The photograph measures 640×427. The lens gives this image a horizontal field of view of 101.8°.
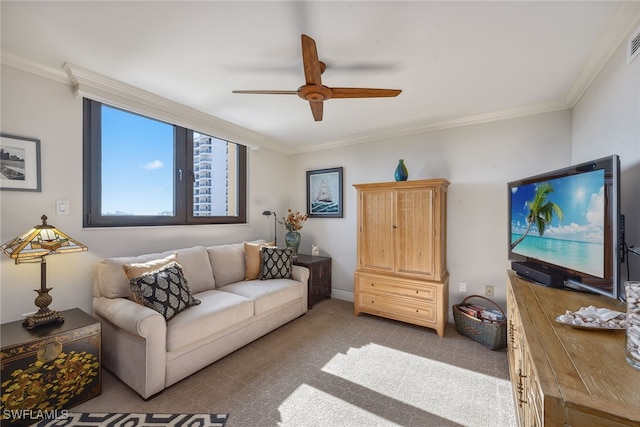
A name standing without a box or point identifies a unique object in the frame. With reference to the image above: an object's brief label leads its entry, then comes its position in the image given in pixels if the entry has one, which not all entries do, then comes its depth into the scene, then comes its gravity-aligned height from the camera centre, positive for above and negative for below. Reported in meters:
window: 2.31 +0.43
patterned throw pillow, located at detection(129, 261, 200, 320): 1.90 -0.59
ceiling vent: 1.40 +0.92
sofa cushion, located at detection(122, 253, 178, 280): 2.08 -0.44
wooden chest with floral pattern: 1.45 -0.94
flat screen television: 1.20 -0.08
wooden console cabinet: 0.65 -0.47
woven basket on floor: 2.33 -1.10
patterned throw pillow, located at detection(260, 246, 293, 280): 3.03 -0.59
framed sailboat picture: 3.86 +0.30
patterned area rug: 1.52 -1.24
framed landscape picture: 1.84 +0.36
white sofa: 1.75 -0.84
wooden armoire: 2.71 -0.45
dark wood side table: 3.41 -0.87
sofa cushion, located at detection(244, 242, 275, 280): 3.04 -0.57
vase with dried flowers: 3.78 -0.26
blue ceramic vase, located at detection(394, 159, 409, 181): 3.00 +0.47
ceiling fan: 1.56 +0.82
